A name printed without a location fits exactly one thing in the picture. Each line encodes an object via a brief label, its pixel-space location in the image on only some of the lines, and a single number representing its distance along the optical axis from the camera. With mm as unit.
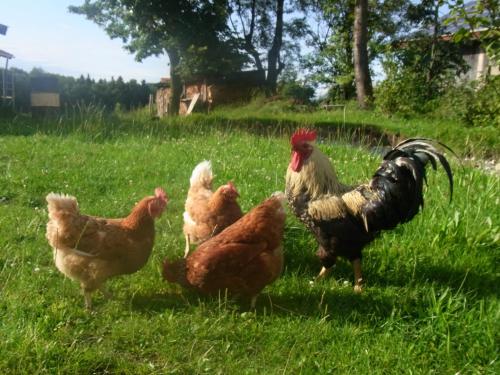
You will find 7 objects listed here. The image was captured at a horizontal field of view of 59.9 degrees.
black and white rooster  3598
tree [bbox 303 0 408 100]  23844
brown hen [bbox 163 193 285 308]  3225
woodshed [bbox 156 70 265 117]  23453
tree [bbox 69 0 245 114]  18719
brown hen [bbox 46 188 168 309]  3018
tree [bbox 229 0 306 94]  28828
